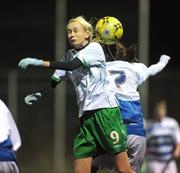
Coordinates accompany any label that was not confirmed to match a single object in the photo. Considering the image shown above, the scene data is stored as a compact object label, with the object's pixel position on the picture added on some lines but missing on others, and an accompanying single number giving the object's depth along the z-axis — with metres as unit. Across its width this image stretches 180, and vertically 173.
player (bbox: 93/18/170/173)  18.80
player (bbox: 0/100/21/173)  15.16
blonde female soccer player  17.34
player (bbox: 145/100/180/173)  31.70
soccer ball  18.33
